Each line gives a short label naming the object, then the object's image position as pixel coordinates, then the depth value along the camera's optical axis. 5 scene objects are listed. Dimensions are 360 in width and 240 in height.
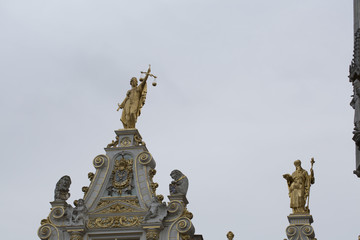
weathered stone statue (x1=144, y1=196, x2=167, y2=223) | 25.73
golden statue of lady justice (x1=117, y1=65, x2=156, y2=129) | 28.11
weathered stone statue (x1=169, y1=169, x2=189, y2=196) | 26.23
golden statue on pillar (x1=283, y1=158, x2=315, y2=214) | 25.47
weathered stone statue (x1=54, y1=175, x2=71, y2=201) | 26.91
